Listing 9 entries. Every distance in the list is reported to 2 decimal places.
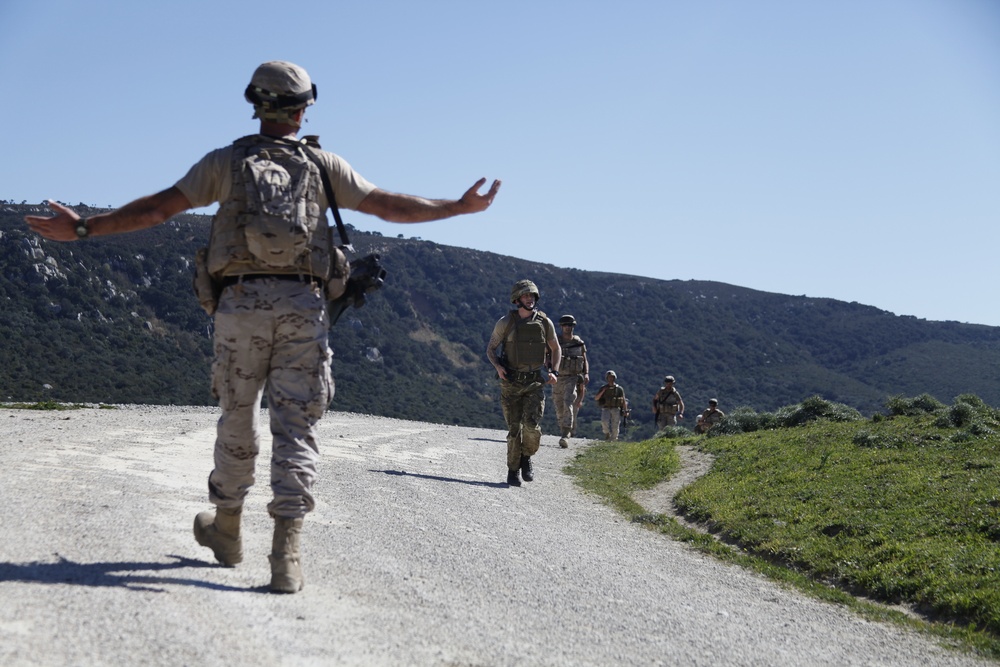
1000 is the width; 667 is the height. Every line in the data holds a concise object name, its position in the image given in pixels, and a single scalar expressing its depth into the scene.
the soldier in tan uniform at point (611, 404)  24.83
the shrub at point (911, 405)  17.69
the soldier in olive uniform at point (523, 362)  12.66
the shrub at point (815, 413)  19.39
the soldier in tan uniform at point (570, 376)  21.25
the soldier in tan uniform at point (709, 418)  26.30
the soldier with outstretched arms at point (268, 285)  5.07
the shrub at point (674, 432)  22.89
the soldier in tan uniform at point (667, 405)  26.92
